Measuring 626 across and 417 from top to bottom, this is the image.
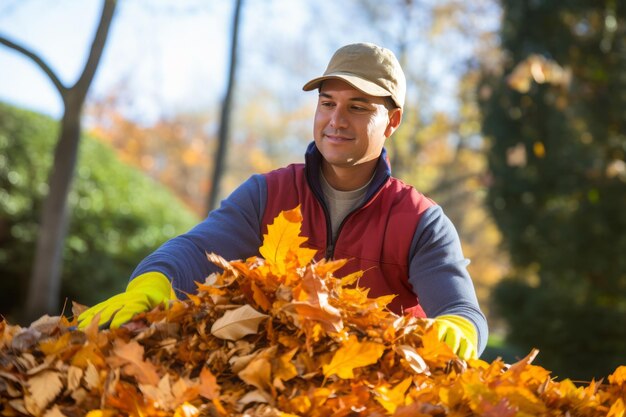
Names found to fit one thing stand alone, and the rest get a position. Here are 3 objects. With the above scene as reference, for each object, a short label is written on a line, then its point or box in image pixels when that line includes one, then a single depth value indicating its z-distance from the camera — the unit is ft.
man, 8.74
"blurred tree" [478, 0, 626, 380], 26.94
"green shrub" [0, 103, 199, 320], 21.64
